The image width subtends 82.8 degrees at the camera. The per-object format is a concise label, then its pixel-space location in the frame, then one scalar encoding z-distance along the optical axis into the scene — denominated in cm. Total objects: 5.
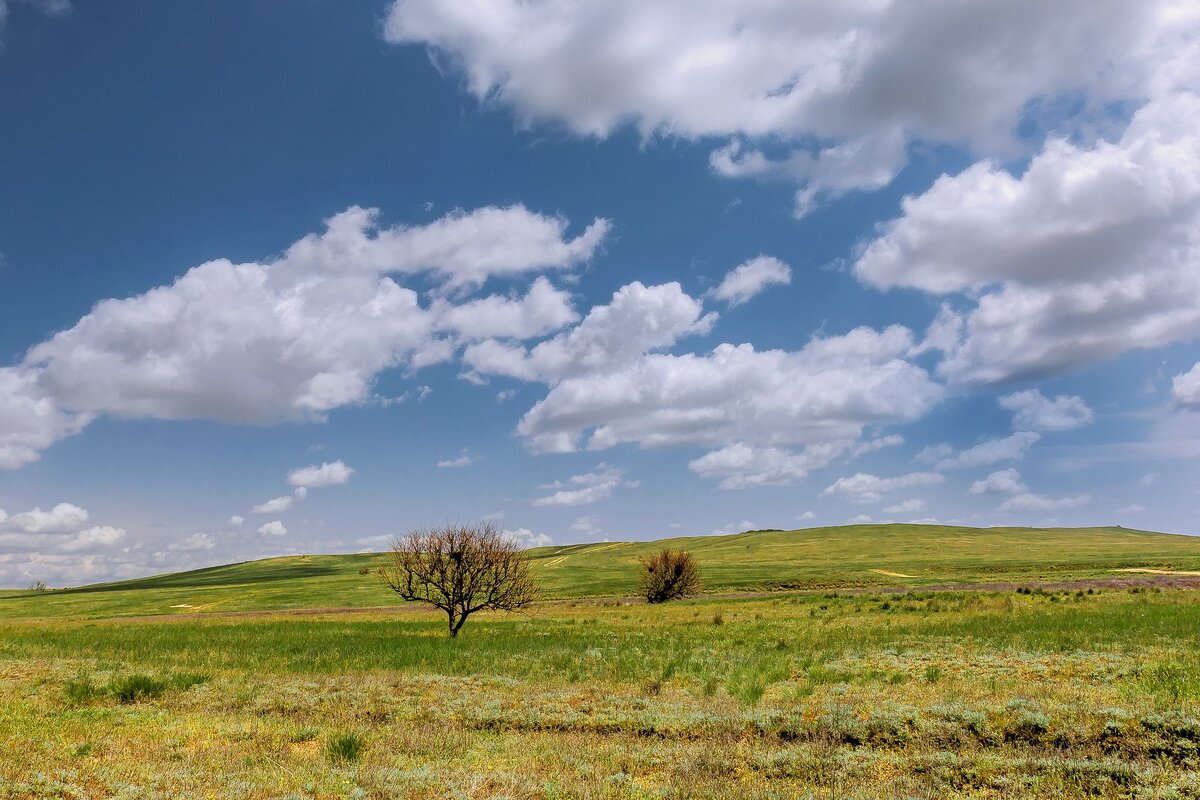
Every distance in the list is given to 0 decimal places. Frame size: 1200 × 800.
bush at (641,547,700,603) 6894
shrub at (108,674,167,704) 1909
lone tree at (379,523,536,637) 3941
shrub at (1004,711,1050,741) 1223
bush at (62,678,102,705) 1845
